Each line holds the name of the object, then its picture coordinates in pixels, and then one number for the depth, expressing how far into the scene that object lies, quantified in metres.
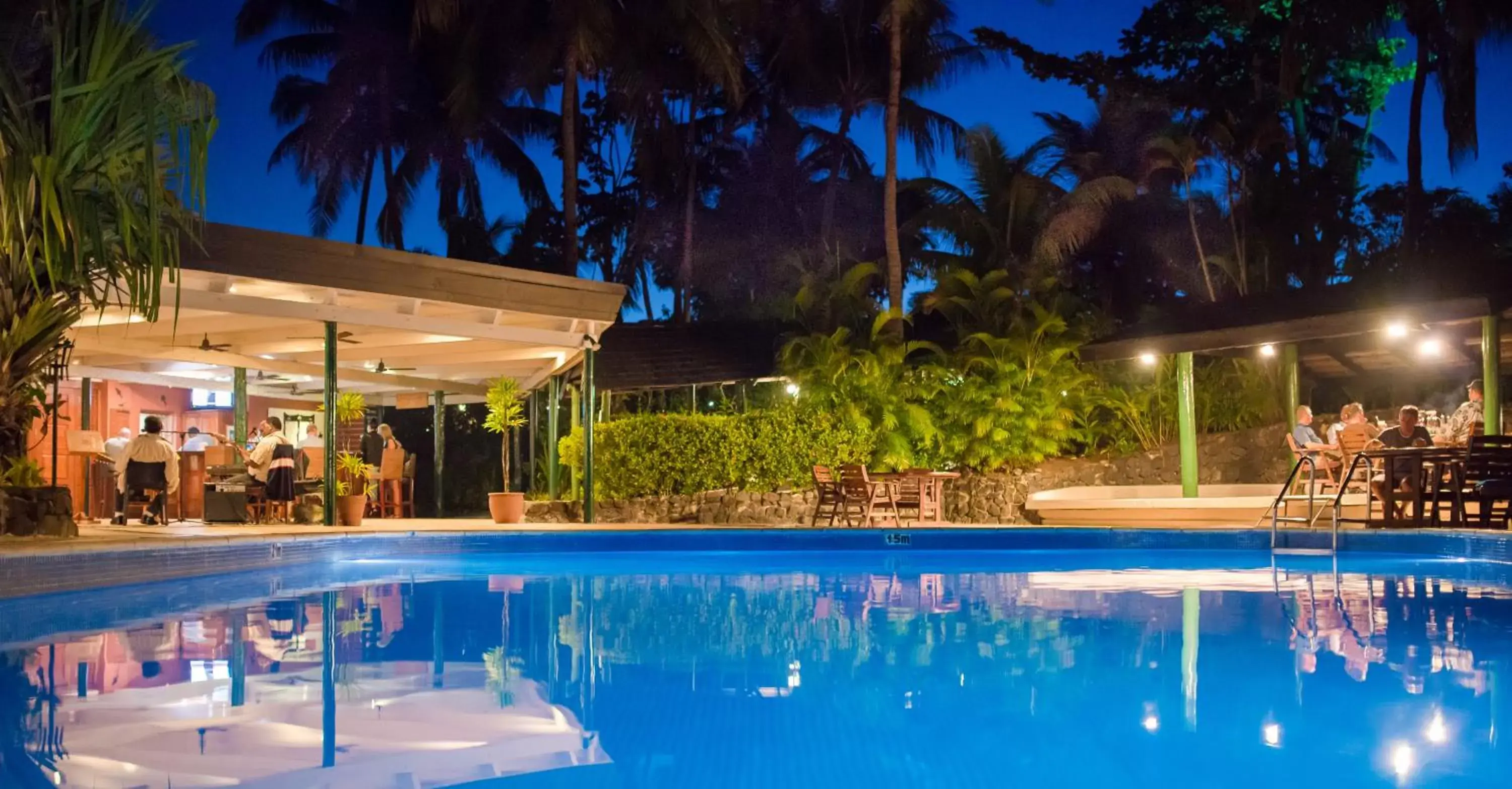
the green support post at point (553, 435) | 16.66
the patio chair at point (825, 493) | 14.33
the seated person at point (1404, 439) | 11.05
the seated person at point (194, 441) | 14.29
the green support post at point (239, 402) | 15.30
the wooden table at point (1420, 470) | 10.09
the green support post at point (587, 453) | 14.33
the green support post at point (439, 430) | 19.45
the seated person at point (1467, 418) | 12.50
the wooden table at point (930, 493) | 14.84
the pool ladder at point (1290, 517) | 10.85
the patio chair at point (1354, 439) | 12.02
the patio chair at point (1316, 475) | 12.58
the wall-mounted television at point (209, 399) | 21.59
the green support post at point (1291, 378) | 15.84
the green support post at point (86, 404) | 16.06
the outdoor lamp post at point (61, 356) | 9.30
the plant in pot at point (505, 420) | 14.46
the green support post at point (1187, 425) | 14.79
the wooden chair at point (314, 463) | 15.59
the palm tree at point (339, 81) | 25.59
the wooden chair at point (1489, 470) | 9.91
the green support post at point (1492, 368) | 11.94
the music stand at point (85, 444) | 13.05
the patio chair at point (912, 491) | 14.16
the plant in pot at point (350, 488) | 12.80
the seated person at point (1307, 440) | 12.55
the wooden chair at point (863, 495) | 13.86
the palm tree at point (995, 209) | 24.61
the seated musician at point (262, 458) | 13.30
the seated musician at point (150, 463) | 11.92
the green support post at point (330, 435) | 12.07
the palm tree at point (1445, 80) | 20.45
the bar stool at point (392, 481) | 16.70
